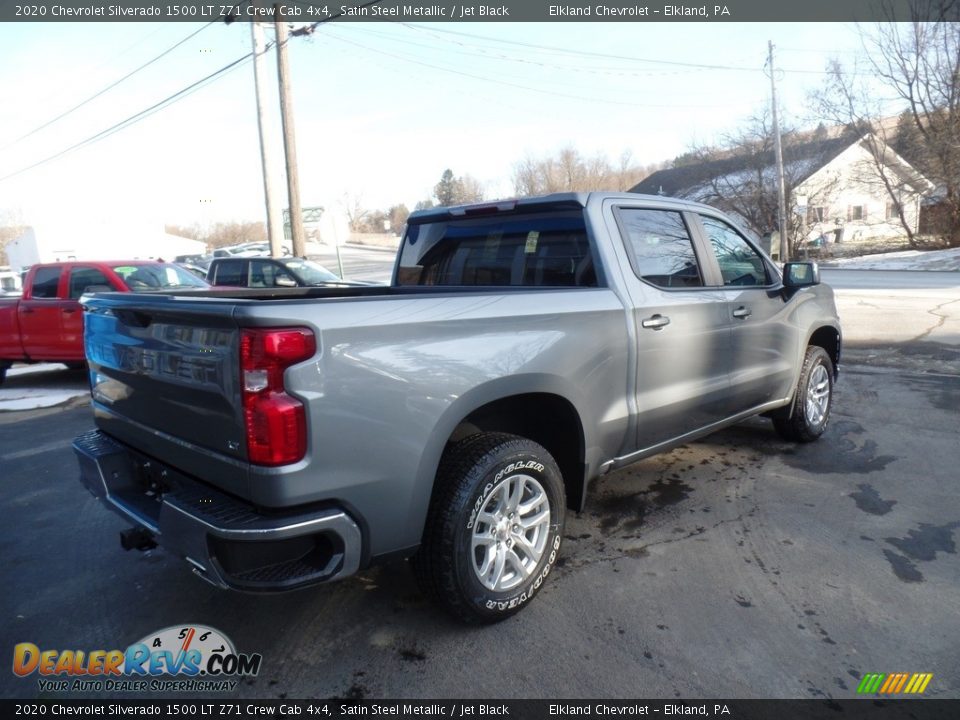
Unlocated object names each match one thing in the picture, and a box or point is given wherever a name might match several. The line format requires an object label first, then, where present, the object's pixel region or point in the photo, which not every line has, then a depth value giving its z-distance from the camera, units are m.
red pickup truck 8.77
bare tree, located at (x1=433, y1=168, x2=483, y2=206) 66.02
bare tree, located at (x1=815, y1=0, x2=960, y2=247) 32.25
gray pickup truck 2.25
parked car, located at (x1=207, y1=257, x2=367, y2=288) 12.81
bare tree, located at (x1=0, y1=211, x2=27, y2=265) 80.60
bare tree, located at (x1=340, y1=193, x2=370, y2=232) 96.83
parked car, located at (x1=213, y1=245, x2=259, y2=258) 43.76
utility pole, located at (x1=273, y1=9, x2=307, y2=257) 14.53
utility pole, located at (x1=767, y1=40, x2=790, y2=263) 28.86
